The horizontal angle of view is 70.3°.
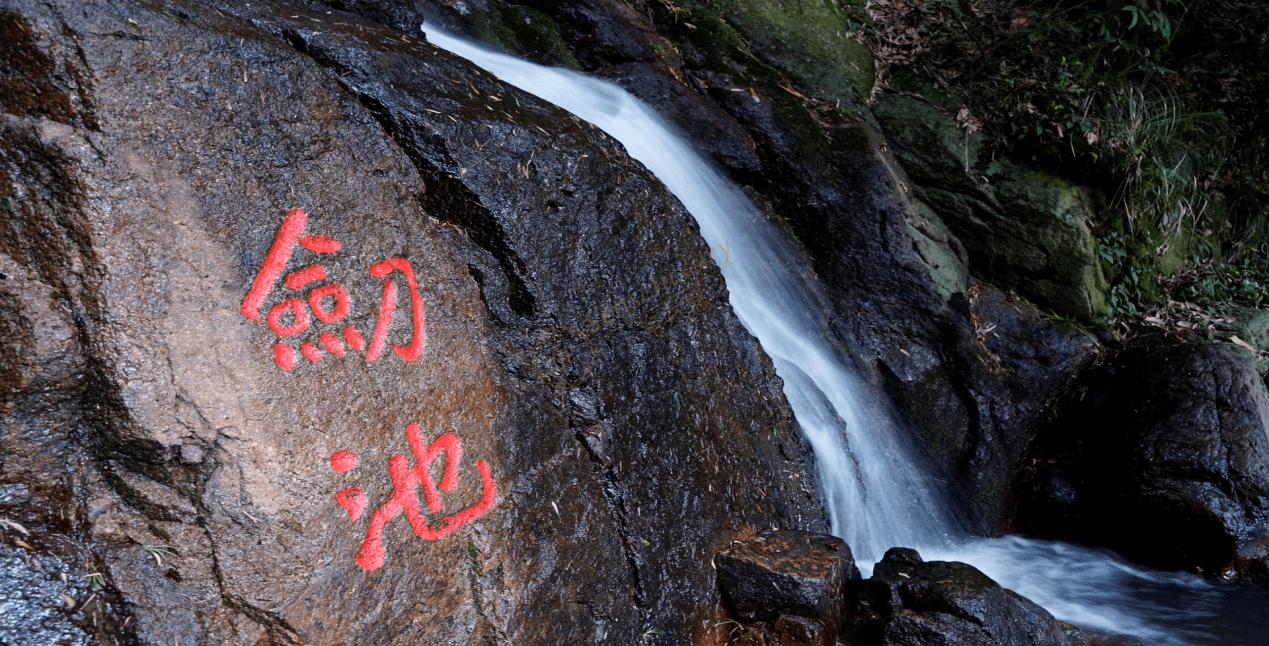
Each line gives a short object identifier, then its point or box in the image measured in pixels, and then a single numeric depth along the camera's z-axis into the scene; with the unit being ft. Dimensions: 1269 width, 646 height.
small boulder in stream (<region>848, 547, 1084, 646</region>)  11.32
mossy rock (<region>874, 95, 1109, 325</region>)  21.50
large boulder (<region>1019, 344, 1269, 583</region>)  17.10
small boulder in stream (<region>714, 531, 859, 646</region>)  11.27
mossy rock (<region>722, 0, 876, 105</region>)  21.99
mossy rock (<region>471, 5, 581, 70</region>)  18.94
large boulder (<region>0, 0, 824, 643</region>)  7.23
